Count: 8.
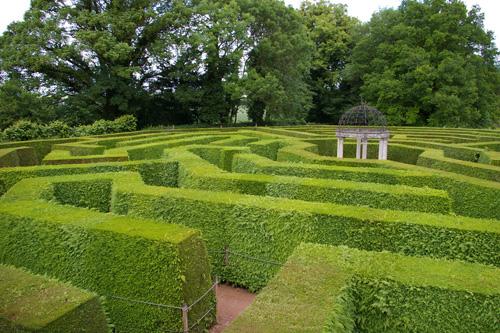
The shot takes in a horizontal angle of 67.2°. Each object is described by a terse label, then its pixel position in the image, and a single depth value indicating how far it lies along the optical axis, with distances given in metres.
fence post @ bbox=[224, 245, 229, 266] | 9.35
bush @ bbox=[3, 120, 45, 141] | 24.39
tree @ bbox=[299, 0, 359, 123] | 48.78
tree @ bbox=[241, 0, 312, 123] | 35.81
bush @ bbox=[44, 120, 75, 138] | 26.32
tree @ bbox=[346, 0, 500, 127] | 36.88
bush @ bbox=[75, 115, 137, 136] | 28.42
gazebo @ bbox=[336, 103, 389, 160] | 18.84
